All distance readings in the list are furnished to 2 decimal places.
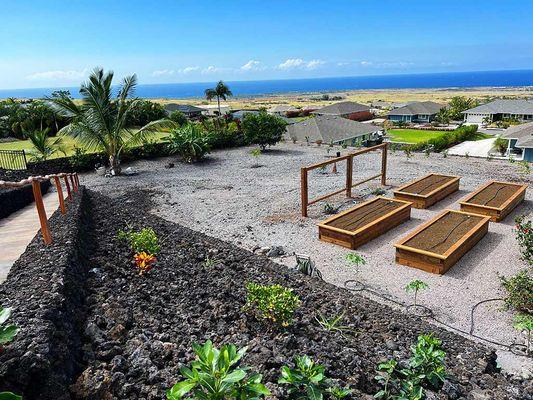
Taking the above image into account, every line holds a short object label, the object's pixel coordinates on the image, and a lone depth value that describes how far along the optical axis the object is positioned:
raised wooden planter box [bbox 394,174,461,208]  11.89
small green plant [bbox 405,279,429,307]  6.18
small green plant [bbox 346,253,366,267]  7.42
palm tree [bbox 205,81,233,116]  47.91
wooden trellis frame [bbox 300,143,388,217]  11.22
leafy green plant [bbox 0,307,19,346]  2.34
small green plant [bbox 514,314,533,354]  5.03
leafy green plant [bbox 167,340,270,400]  2.38
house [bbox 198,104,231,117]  71.56
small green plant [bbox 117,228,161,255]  5.93
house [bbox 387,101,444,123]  57.19
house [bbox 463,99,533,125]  49.09
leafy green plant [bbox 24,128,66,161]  18.16
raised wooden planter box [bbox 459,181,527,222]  10.55
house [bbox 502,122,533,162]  25.80
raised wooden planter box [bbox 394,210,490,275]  7.81
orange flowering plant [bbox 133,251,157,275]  5.29
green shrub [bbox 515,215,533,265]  7.67
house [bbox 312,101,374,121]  51.91
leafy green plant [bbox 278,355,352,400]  2.83
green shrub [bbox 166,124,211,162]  19.80
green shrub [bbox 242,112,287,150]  22.31
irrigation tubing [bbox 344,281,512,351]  5.61
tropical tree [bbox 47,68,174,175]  16.75
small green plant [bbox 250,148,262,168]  19.93
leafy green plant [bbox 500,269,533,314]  6.25
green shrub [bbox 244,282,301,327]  4.32
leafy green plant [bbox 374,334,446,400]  3.34
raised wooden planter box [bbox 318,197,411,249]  9.28
